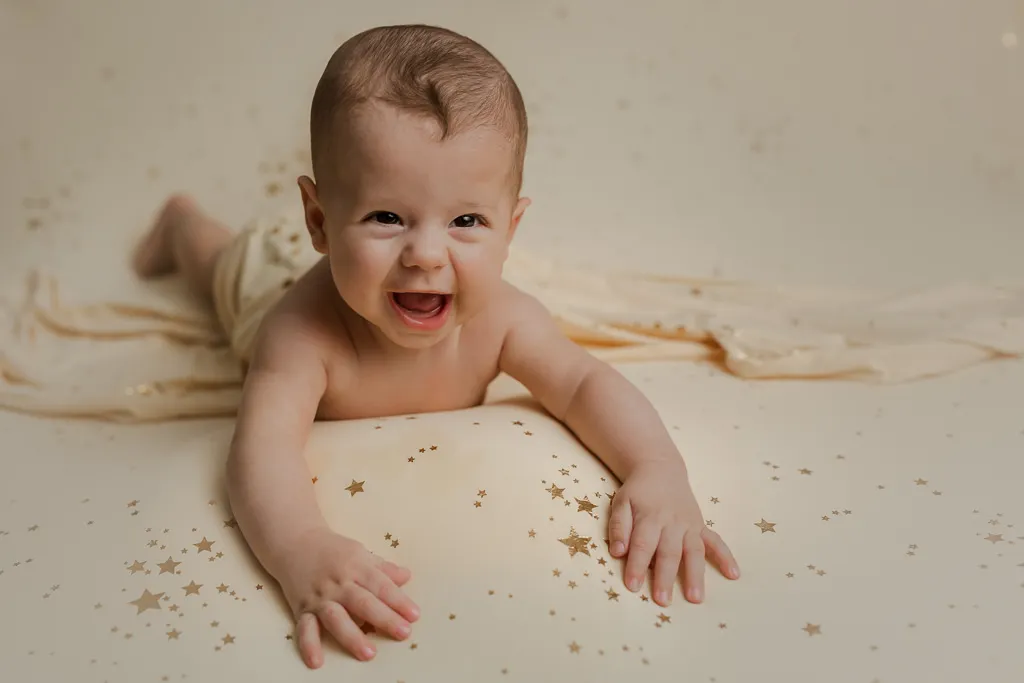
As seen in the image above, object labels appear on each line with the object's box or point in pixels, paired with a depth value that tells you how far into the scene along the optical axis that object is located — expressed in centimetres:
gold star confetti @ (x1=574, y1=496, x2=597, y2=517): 121
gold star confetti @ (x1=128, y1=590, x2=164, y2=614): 109
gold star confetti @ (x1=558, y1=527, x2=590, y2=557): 116
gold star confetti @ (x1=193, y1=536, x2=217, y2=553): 115
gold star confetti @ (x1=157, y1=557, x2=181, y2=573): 113
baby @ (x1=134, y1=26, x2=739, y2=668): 110
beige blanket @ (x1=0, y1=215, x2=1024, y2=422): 162
